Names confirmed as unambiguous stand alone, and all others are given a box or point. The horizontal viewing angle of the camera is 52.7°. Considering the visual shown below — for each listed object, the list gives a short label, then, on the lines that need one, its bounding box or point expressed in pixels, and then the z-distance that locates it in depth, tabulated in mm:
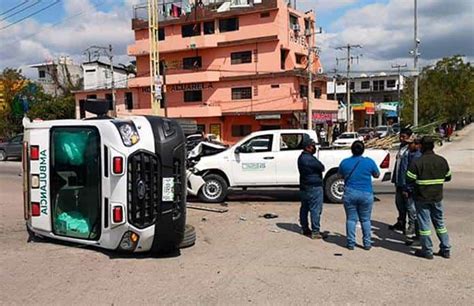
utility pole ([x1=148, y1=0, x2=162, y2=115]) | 42000
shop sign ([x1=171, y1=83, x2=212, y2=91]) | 48531
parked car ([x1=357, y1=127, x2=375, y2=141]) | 50359
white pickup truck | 11961
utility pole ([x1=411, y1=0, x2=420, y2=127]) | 29172
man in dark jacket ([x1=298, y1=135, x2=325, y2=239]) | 7996
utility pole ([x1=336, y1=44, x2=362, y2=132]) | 57188
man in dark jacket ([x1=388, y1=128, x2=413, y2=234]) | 8141
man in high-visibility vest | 6633
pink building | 45125
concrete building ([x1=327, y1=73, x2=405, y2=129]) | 83812
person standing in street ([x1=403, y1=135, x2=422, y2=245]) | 7602
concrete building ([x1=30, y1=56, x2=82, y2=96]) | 69500
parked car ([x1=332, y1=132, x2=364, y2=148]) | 40406
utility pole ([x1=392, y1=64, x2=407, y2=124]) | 73800
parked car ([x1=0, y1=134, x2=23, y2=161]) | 28297
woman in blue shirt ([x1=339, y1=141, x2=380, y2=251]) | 7168
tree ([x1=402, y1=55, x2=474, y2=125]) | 40844
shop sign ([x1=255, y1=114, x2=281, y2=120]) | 44750
